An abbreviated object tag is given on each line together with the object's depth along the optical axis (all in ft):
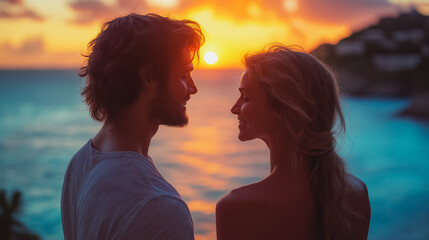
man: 5.47
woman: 6.89
